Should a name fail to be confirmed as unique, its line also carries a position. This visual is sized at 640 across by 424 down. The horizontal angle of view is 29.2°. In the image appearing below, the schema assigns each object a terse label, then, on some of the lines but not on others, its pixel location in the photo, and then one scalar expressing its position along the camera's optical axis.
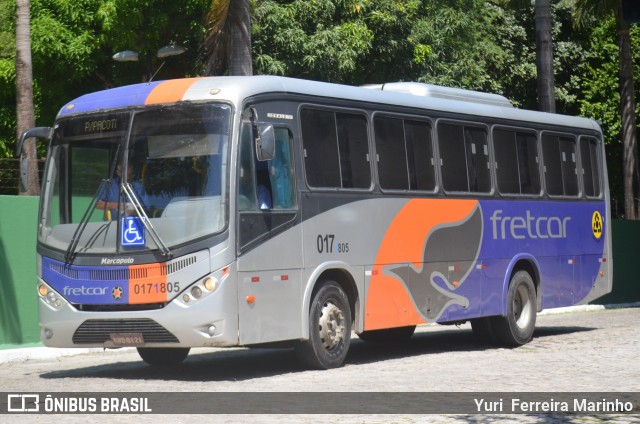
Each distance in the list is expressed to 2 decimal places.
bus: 12.73
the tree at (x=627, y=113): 36.69
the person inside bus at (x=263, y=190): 13.21
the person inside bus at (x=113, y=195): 13.08
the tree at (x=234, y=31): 22.17
